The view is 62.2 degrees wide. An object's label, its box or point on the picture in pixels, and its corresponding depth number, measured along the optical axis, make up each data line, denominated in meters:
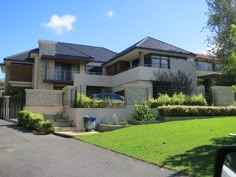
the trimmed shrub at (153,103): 13.53
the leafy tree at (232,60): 7.17
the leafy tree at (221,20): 19.42
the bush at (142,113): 12.50
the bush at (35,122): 10.86
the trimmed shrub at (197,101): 14.26
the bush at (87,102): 12.79
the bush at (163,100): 13.62
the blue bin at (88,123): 11.68
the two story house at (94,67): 19.47
